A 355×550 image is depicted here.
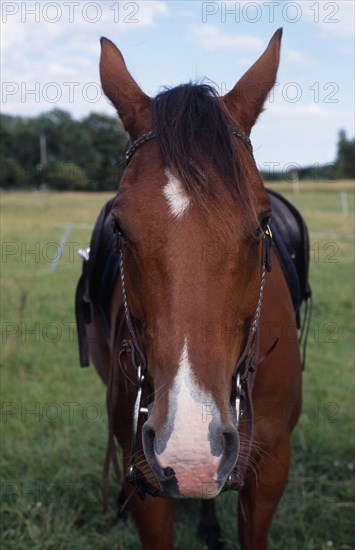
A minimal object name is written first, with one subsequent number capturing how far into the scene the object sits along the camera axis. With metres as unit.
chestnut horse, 1.55
